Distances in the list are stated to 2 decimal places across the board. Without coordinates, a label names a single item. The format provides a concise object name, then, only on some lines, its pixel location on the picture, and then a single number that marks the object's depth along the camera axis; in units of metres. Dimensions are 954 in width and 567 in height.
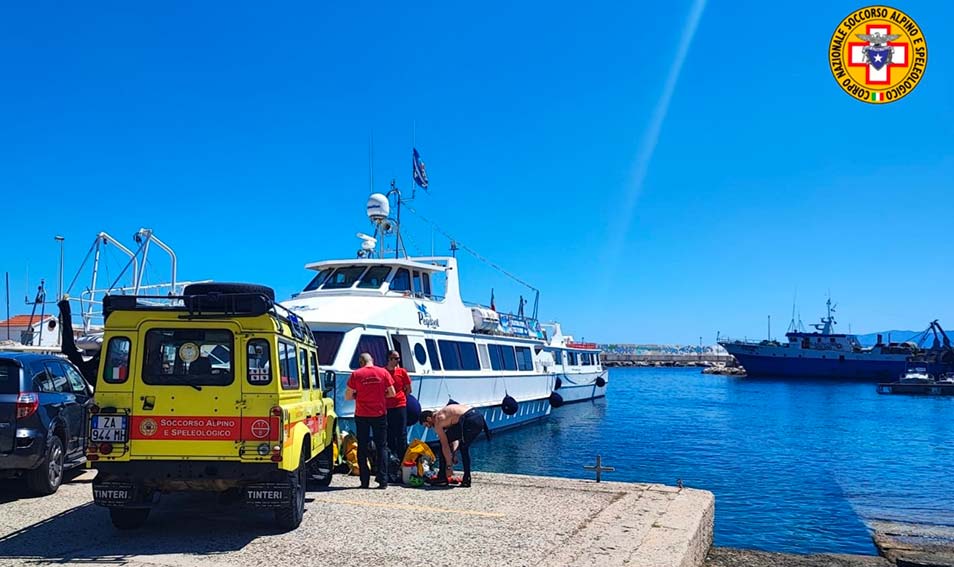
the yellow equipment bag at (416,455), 10.48
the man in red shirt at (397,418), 11.11
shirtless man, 10.38
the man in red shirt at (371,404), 10.27
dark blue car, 8.76
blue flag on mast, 26.81
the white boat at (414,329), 18.02
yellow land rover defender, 6.89
